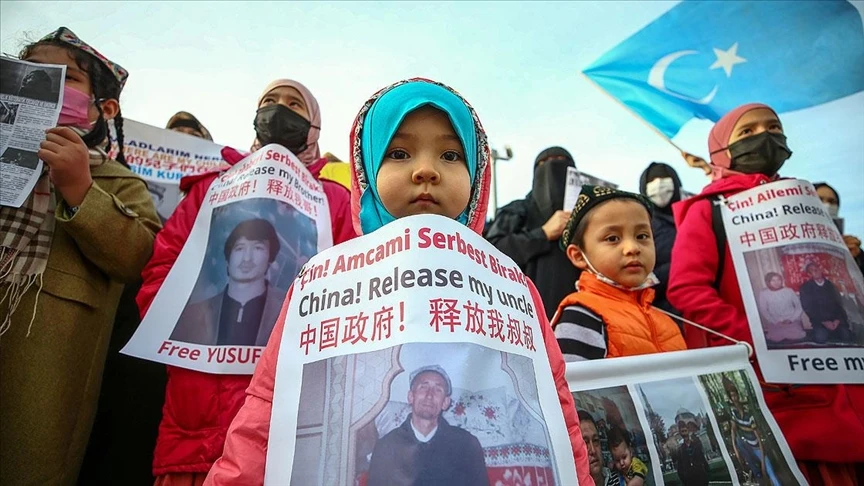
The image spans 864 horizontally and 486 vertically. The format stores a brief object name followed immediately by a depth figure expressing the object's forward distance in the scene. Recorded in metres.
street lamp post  10.18
